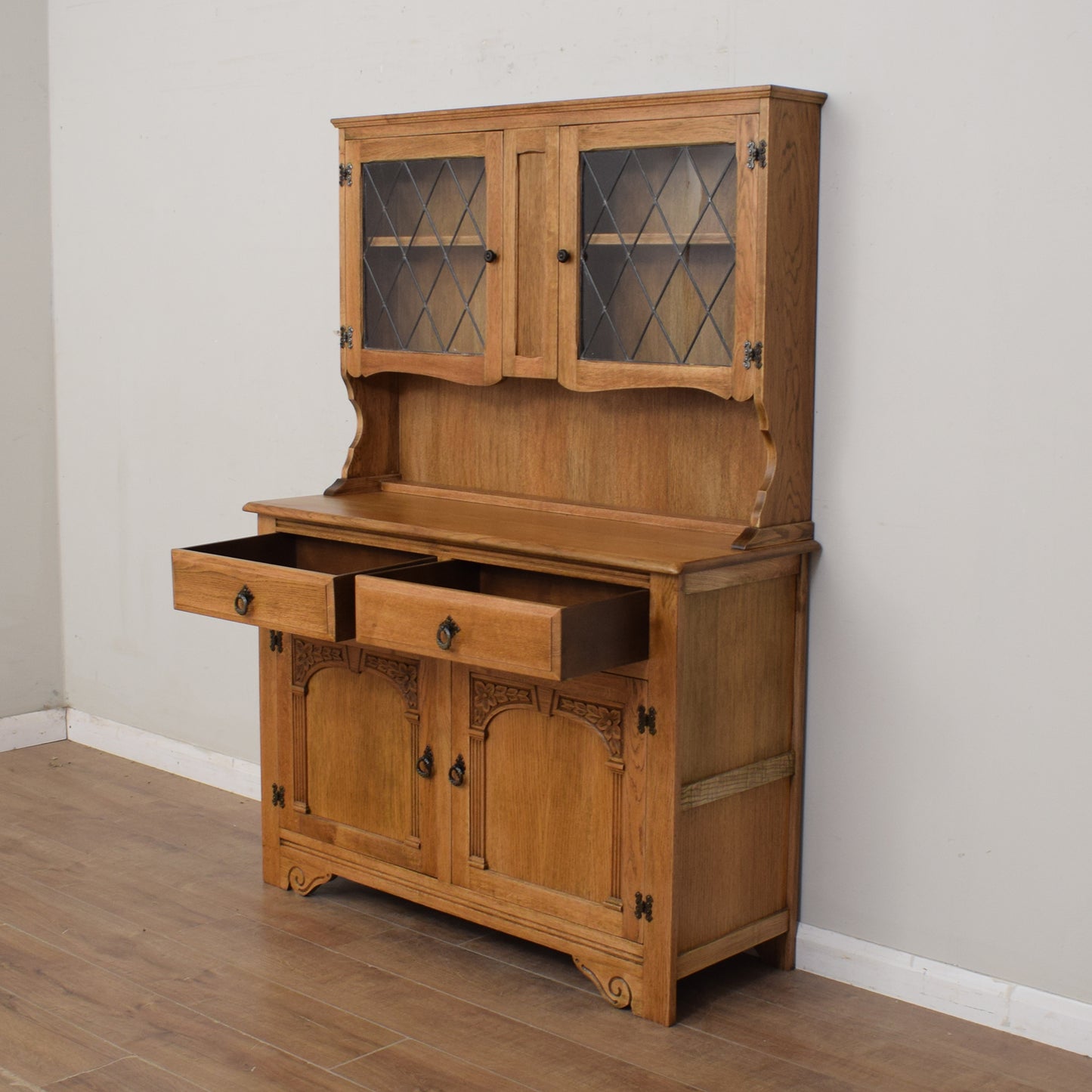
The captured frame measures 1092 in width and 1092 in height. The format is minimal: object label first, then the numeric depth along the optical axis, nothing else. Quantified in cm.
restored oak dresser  285
